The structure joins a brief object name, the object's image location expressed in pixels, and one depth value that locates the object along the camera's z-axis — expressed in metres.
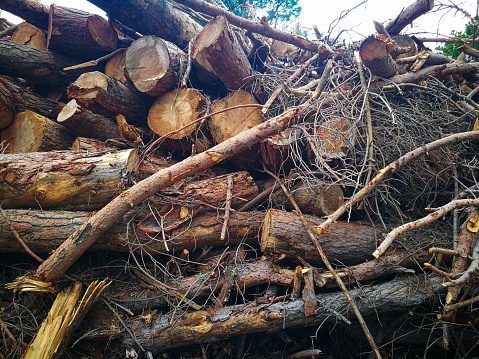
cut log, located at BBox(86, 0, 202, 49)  3.13
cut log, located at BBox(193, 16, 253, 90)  2.80
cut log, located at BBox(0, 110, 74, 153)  3.18
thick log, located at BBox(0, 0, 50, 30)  3.34
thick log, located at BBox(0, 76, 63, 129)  3.20
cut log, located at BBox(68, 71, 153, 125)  3.10
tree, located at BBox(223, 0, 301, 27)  7.67
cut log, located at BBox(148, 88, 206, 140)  3.14
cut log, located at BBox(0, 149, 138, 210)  2.59
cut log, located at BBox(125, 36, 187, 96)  3.12
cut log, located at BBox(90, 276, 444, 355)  2.38
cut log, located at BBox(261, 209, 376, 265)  2.58
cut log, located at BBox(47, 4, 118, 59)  3.24
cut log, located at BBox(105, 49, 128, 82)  3.51
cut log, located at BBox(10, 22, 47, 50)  3.66
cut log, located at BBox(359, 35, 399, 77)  2.79
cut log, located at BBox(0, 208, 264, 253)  2.54
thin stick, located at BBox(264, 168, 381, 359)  2.15
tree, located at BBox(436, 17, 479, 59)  4.71
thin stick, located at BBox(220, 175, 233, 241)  2.66
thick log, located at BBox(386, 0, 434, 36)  3.17
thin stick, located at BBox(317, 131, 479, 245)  2.18
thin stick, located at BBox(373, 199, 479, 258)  1.91
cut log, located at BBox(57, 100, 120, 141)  3.09
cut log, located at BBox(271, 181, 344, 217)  2.92
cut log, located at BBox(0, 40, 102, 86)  3.28
